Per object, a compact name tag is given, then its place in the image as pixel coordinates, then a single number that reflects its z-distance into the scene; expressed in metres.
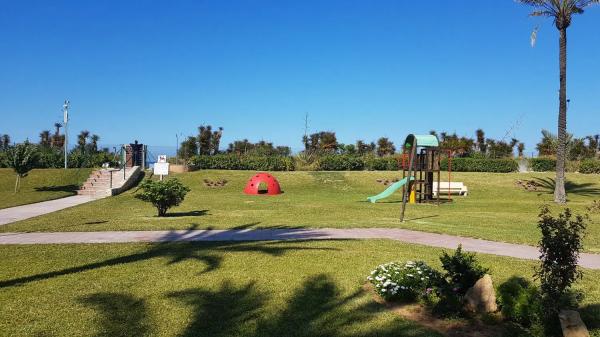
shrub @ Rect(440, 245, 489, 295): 6.11
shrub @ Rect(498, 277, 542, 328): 5.16
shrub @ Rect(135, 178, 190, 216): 14.29
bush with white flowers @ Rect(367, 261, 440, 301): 6.25
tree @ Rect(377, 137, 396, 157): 44.87
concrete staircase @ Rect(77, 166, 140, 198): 23.77
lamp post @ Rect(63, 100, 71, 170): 31.88
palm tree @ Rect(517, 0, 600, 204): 21.77
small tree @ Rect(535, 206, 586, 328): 4.63
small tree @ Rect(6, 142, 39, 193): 23.52
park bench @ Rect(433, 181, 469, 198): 25.97
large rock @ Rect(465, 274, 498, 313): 5.64
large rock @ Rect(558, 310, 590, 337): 4.58
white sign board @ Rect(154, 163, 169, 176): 19.00
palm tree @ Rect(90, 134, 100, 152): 42.42
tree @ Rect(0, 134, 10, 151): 41.28
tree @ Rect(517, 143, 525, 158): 47.00
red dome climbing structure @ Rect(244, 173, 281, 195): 25.78
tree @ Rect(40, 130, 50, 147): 47.49
